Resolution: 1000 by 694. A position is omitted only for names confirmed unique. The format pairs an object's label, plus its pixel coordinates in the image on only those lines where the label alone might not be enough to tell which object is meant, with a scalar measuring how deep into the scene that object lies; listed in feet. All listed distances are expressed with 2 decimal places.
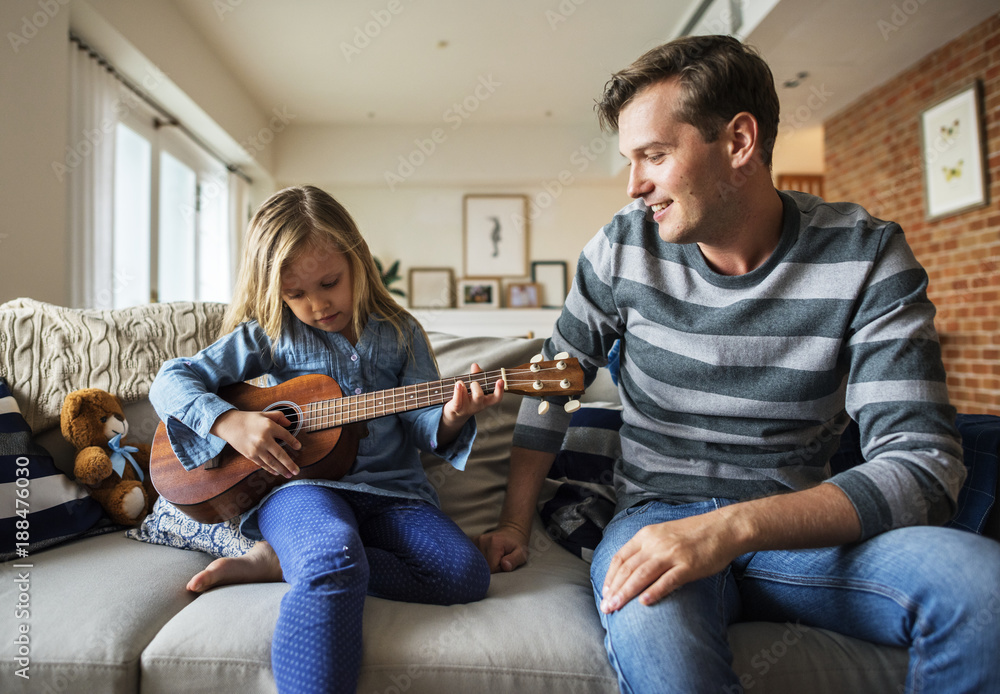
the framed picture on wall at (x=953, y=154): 11.59
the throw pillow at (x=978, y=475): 3.43
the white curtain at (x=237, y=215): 18.57
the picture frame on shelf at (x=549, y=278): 21.90
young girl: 2.94
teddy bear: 4.32
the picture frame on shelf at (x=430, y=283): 21.77
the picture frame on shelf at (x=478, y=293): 21.77
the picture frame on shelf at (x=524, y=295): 21.75
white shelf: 20.74
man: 2.62
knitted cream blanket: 4.61
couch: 2.85
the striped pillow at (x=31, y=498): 3.84
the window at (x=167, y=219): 13.19
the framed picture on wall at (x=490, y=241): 21.86
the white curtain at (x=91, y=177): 10.88
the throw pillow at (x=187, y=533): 4.01
